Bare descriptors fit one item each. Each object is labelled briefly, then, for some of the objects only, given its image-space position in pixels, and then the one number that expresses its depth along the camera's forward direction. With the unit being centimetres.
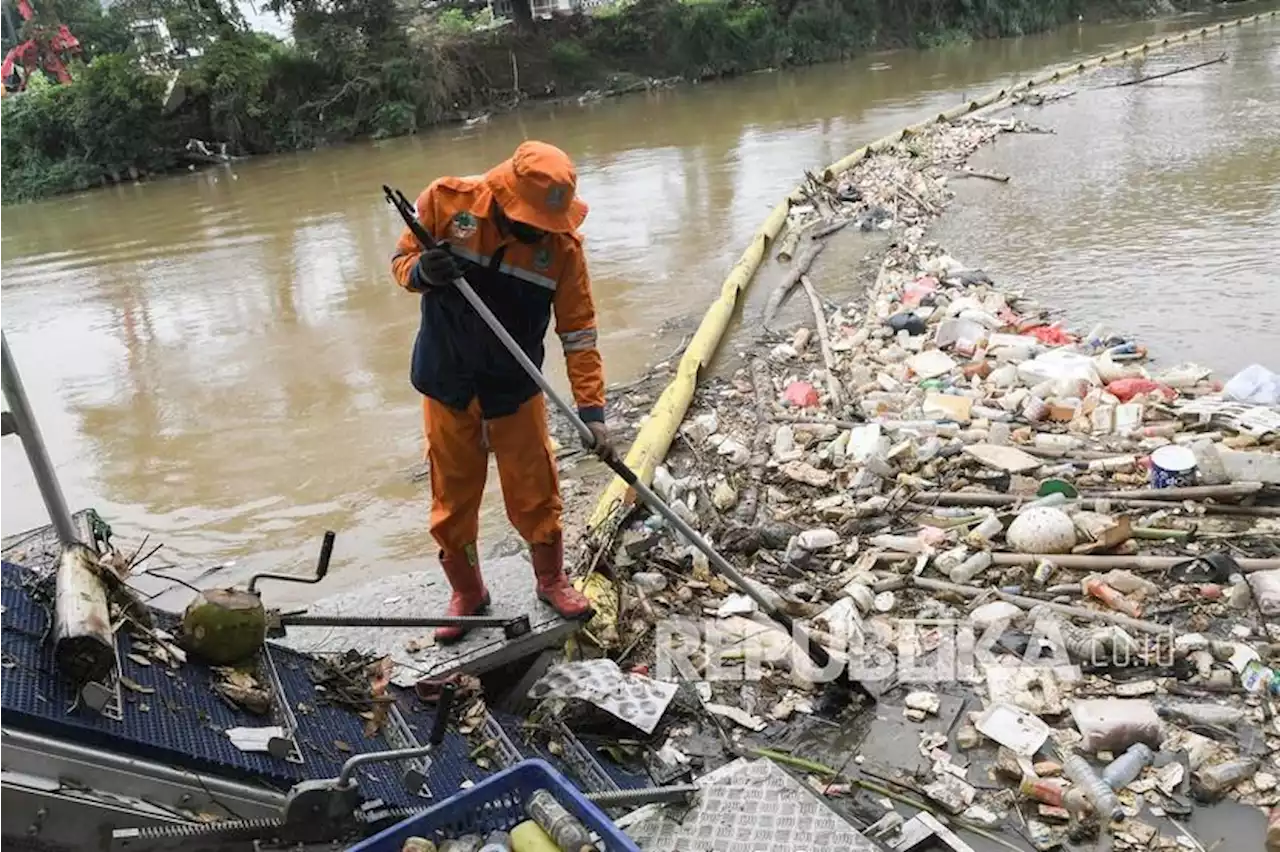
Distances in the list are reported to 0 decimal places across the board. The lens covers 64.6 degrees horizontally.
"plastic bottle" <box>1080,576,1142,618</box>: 373
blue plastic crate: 204
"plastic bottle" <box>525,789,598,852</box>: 202
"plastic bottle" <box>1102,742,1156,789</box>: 298
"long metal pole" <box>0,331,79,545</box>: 228
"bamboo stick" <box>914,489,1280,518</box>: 417
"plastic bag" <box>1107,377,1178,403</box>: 556
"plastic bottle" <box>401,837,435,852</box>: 204
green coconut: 255
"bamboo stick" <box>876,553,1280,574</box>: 392
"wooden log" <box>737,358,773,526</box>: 483
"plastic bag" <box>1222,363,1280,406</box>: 521
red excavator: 2900
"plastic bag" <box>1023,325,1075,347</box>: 662
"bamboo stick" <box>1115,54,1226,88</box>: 1936
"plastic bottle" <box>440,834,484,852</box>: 210
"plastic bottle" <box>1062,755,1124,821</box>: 287
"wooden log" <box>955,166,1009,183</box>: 1224
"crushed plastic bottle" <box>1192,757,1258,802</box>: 292
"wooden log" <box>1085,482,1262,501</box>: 423
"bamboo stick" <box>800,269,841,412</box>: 610
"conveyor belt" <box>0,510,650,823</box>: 201
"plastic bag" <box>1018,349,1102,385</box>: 571
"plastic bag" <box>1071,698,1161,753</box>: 310
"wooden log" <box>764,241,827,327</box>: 822
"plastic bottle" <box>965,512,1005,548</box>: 425
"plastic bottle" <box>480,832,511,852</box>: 207
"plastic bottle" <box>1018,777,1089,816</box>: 290
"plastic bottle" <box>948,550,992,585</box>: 405
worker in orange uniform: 304
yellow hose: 473
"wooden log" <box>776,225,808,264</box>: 978
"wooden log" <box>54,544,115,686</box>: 209
